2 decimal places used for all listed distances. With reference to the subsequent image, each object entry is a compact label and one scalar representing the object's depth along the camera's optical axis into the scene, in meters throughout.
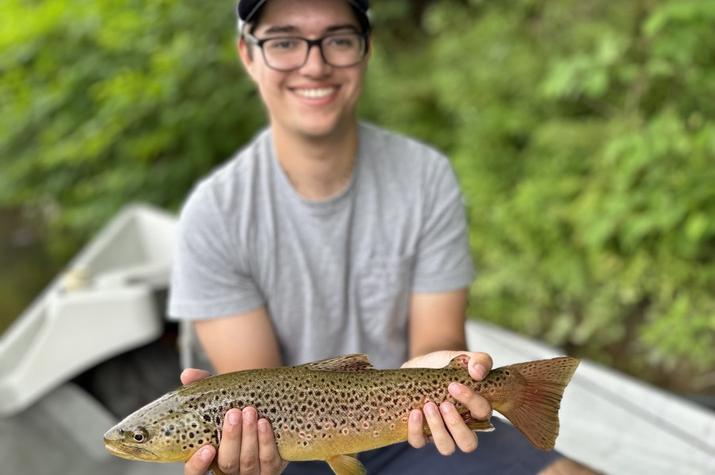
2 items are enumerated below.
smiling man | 0.77
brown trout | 0.59
